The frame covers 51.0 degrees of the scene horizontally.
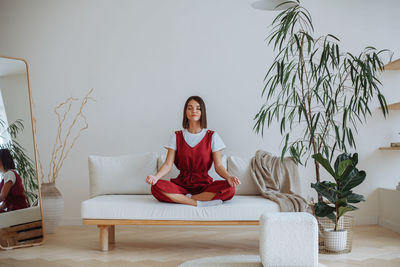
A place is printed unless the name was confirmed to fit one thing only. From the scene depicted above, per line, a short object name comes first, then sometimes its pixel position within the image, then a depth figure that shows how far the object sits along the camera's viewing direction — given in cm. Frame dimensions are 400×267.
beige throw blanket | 374
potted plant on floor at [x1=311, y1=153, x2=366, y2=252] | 324
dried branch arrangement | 470
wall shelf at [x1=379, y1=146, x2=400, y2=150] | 425
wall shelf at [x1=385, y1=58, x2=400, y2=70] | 421
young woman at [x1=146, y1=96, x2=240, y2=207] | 348
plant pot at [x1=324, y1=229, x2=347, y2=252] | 329
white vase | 423
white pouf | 260
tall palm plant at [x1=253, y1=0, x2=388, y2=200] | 452
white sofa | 326
